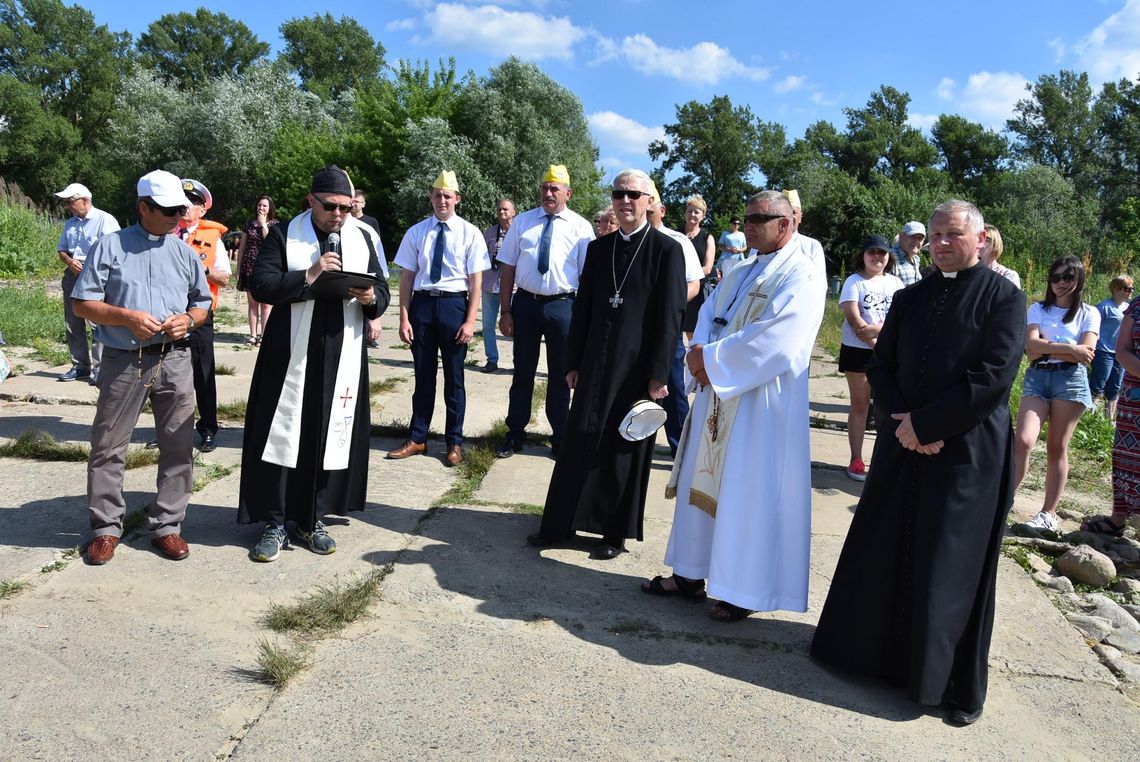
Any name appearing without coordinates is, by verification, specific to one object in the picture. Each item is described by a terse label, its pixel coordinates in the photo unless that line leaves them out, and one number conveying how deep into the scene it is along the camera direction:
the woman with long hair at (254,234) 9.64
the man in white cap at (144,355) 4.19
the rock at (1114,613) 4.36
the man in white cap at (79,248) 8.32
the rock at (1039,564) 5.07
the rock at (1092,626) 4.25
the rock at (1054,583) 4.82
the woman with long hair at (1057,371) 5.56
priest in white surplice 3.84
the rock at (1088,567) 4.92
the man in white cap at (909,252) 7.59
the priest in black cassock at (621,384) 4.70
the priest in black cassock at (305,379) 4.50
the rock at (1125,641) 4.12
